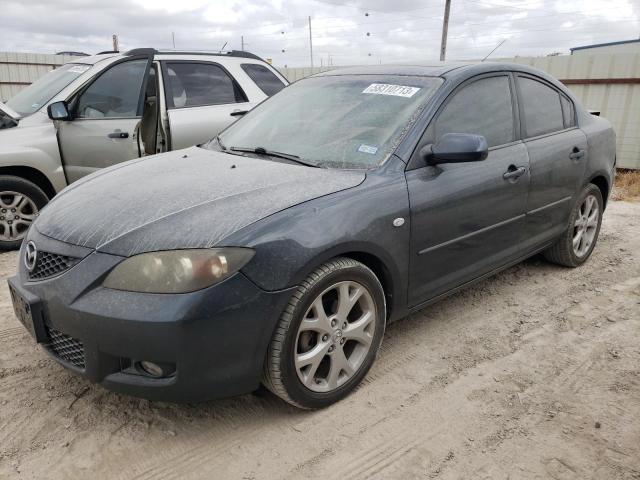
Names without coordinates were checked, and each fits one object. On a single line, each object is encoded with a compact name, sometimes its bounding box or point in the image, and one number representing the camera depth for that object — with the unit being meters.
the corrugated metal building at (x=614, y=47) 16.97
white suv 4.93
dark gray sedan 2.21
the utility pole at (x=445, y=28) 21.33
